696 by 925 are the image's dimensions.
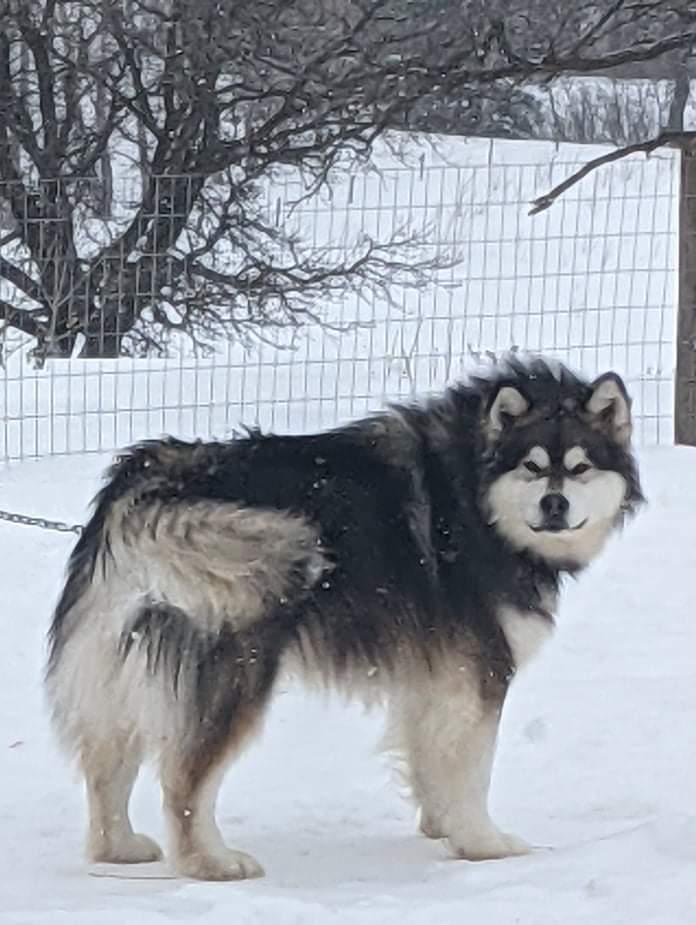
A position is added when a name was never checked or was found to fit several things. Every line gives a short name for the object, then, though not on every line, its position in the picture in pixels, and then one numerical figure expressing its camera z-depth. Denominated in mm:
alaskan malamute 3736
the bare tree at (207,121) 9898
